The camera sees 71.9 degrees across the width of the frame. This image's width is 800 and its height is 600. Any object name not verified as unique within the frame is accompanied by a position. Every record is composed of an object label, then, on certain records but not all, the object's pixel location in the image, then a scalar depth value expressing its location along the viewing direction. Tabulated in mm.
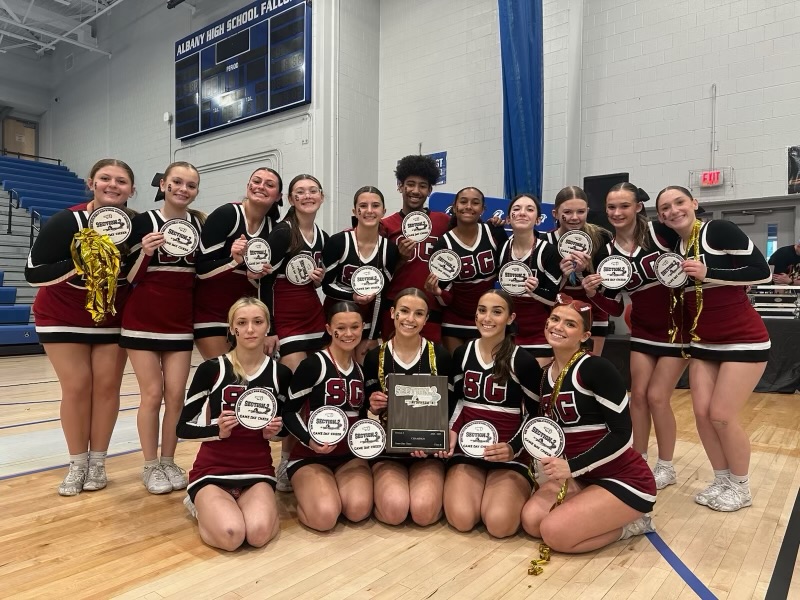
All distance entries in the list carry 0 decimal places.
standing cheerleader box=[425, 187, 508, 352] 3059
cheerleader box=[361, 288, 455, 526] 2465
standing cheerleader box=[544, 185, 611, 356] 2949
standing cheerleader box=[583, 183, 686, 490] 2836
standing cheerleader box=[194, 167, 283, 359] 2805
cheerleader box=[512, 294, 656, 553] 2225
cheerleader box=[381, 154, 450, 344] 3125
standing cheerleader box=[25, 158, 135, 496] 2604
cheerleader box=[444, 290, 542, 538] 2463
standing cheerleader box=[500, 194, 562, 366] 2904
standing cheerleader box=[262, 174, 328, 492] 2865
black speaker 6296
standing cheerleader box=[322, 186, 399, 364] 2980
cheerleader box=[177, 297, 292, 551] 2297
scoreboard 8242
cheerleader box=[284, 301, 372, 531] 2486
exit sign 6082
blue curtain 6652
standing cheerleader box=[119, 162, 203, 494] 2713
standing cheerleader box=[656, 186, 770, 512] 2613
